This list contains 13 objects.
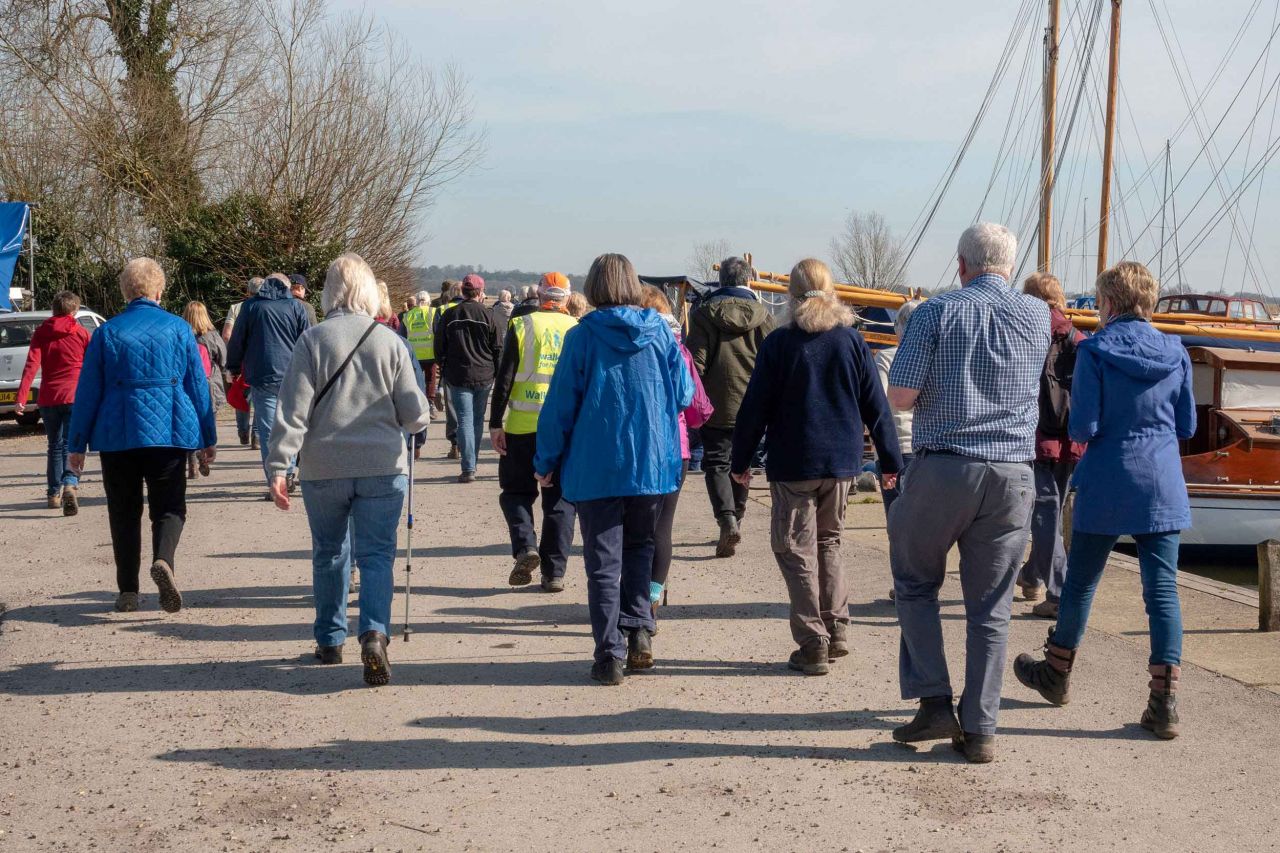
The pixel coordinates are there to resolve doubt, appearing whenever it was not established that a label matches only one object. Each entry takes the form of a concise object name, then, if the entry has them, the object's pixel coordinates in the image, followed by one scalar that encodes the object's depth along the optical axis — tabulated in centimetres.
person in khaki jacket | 911
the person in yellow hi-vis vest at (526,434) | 824
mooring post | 727
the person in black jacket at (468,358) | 1371
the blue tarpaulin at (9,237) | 2267
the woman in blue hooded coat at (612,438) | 620
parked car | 1964
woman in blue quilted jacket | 744
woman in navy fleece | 625
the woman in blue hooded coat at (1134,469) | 555
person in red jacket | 1202
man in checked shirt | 509
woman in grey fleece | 614
